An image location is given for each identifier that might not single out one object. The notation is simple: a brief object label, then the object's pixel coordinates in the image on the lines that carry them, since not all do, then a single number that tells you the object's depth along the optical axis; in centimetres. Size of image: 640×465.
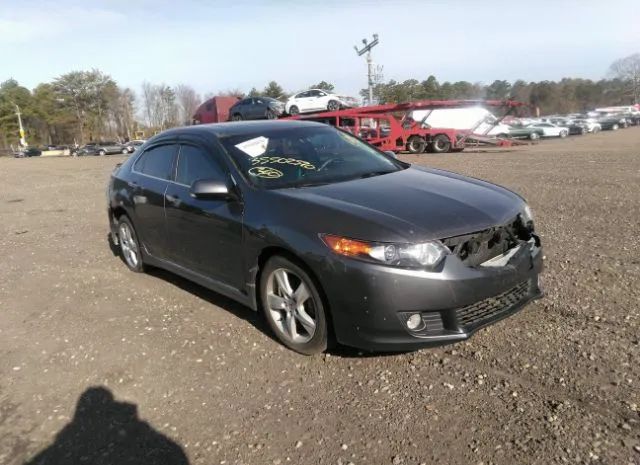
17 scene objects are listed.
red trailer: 2139
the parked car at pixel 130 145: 5506
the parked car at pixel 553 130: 3950
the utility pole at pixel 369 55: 3466
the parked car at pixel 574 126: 4275
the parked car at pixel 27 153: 6706
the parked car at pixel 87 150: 5647
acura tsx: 313
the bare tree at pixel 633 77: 9862
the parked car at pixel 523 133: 3762
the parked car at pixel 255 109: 2244
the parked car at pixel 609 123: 4878
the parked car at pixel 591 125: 4459
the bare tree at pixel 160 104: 9294
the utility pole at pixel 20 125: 7579
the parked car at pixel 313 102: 2320
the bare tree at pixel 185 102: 8575
